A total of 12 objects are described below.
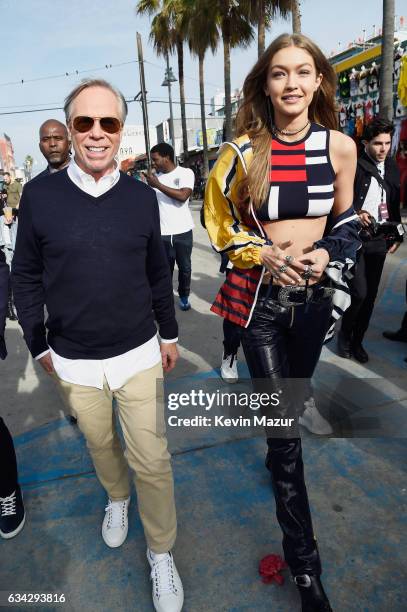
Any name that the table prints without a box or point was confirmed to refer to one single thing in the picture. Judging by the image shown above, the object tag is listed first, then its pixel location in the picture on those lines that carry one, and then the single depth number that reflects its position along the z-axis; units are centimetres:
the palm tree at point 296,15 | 1248
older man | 168
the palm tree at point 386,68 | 773
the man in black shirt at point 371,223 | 358
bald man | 345
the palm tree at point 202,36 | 2031
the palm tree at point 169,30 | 2588
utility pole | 2233
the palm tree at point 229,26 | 1826
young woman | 183
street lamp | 2716
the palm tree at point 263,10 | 1505
